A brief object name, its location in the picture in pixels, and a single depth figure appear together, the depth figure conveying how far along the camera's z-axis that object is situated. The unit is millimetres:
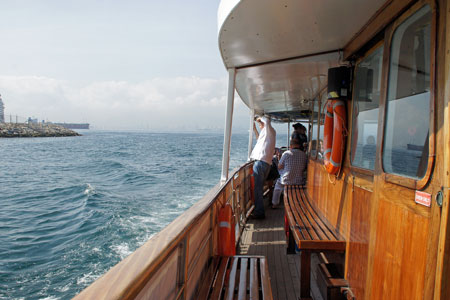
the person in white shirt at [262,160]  5586
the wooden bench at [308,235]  2740
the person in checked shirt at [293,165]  5492
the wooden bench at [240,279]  2377
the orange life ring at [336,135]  2927
